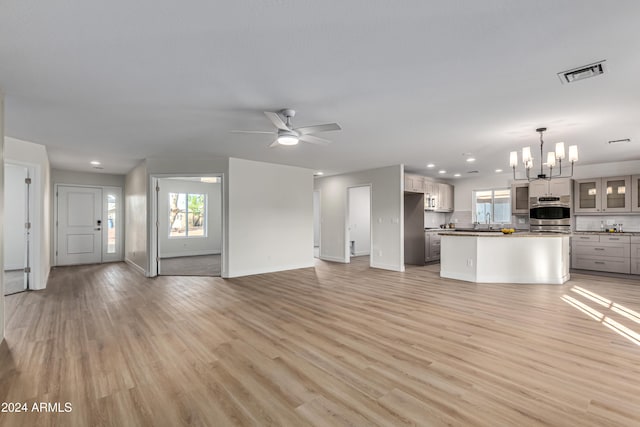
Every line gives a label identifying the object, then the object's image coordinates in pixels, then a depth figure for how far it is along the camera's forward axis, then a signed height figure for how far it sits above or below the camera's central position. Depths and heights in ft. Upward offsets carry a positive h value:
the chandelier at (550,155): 14.02 +2.92
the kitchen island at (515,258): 18.53 -2.70
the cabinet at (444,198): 29.14 +1.63
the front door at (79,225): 26.17 -0.90
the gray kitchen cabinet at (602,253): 20.95 -2.77
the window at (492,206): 28.40 +0.86
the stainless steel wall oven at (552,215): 23.70 -0.03
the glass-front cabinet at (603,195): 21.81 +1.49
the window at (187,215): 32.01 +0.00
